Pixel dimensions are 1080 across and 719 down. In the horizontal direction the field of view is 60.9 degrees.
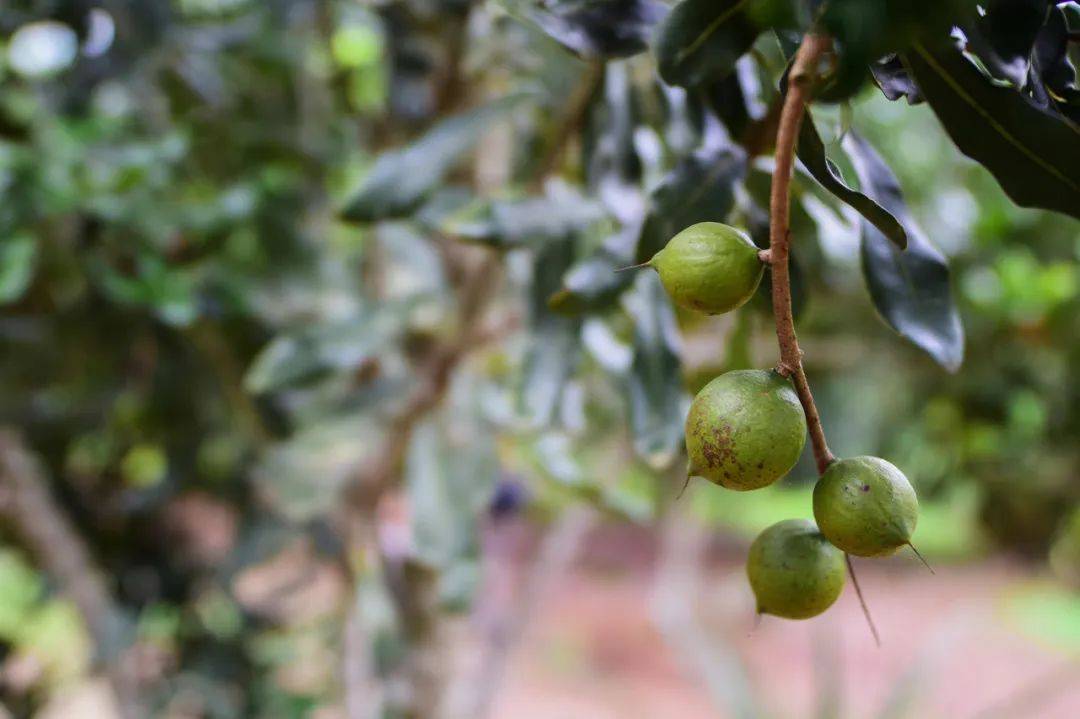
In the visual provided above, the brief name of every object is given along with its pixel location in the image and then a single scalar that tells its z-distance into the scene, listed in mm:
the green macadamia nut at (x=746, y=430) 310
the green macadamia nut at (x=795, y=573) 360
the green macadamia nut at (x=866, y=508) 320
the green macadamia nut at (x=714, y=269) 310
